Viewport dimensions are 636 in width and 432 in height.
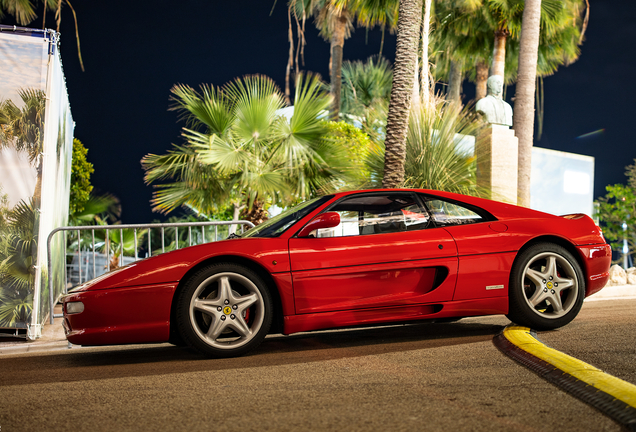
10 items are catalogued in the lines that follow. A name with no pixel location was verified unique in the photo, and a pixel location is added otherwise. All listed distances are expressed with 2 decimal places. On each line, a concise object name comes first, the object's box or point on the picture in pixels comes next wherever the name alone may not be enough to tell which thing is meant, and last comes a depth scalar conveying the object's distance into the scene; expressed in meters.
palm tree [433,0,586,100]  18.59
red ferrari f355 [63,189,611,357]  3.92
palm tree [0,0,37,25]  14.85
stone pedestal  11.00
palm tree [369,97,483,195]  10.36
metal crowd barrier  6.02
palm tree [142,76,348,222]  11.45
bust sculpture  11.32
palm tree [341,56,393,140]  30.91
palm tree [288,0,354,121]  24.72
